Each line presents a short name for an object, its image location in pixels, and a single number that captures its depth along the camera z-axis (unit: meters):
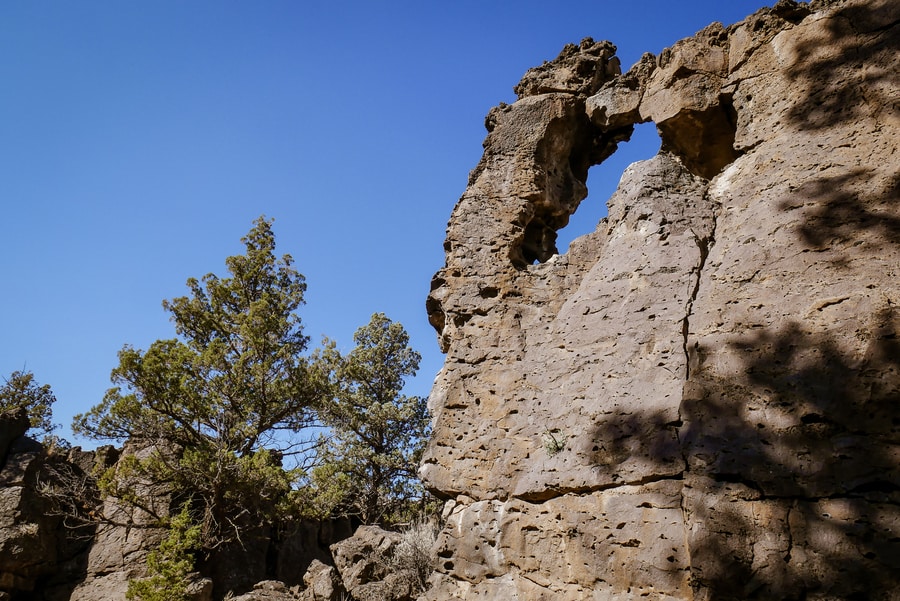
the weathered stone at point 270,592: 9.21
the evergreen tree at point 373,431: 16.88
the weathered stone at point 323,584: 9.01
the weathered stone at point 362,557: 9.16
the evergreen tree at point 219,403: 12.44
